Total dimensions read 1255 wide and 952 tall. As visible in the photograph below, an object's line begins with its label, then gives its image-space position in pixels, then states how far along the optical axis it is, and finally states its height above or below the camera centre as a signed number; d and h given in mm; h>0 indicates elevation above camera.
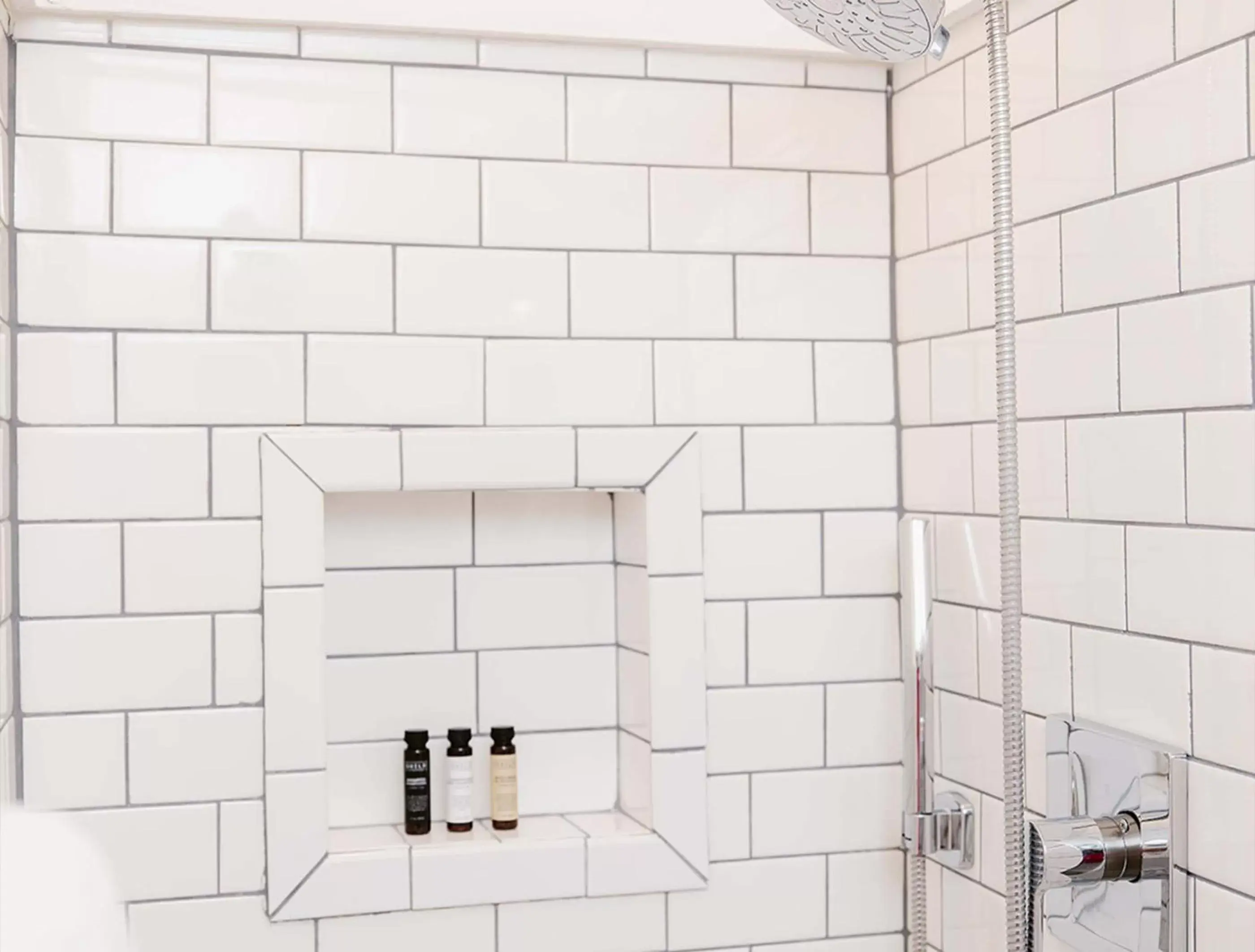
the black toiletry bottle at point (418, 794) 1452 -308
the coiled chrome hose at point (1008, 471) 1105 +15
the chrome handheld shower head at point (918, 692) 1362 -196
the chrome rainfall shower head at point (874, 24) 998 +338
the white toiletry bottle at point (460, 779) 1455 -293
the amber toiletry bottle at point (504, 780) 1475 -299
